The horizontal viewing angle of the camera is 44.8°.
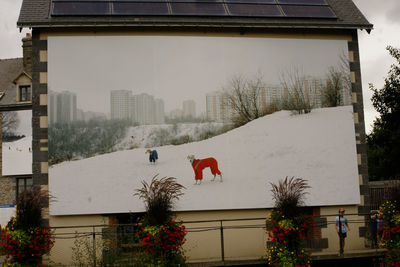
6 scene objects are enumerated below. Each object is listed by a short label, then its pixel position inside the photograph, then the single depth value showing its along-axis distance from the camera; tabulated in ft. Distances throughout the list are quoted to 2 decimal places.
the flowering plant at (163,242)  35.17
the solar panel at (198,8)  46.83
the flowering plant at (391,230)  39.78
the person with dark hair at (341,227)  42.45
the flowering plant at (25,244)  35.22
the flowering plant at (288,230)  37.60
